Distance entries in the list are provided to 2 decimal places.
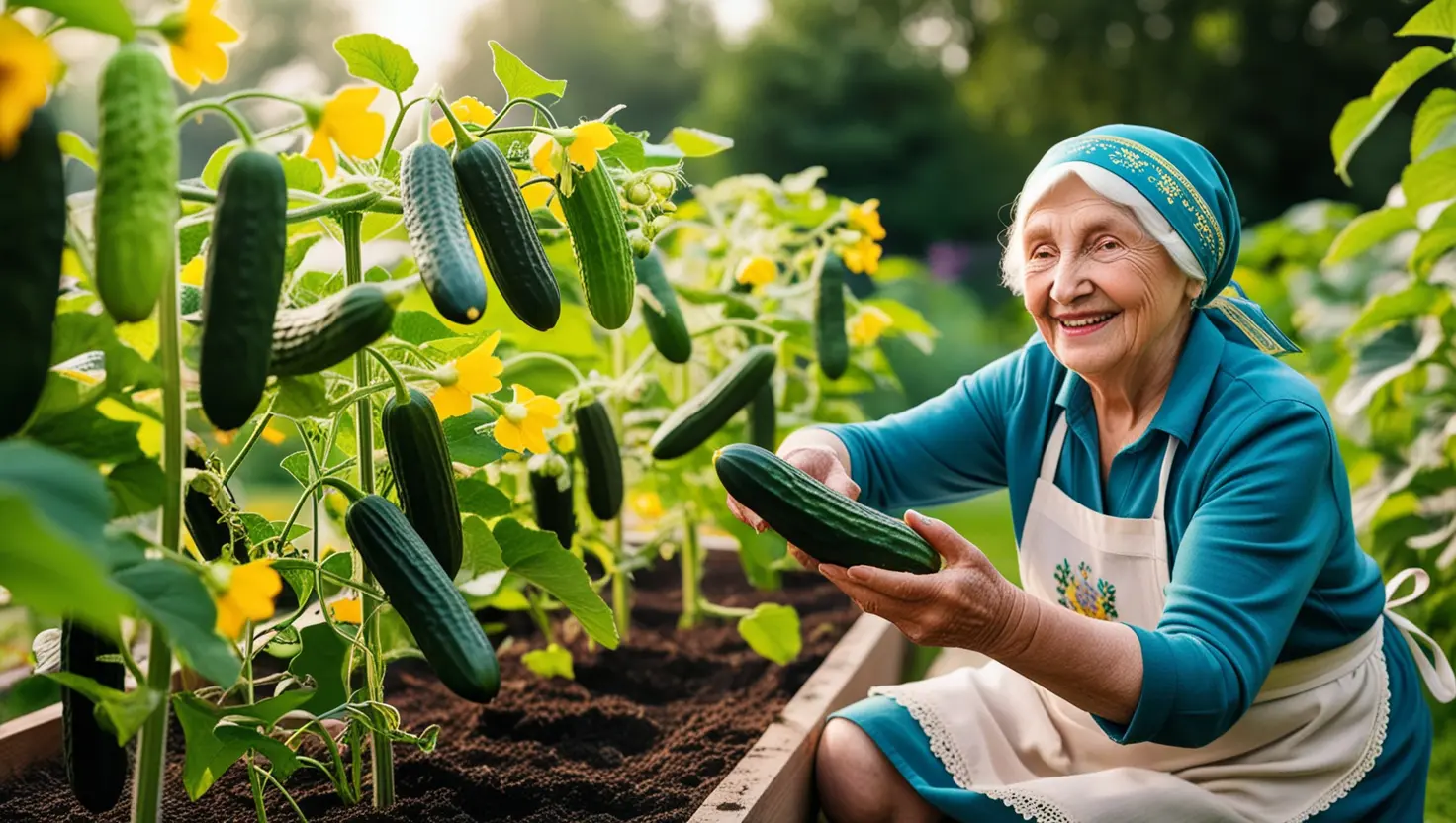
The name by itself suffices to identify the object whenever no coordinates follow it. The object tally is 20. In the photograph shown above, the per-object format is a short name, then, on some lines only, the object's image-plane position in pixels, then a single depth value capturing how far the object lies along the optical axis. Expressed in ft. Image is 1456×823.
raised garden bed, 5.89
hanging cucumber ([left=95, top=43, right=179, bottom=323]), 3.23
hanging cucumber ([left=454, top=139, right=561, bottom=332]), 4.40
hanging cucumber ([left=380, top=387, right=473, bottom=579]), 4.37
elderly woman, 4.99
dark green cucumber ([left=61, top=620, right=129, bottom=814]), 4.24
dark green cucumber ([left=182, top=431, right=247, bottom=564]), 4.90
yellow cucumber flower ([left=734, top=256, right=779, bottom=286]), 8.10
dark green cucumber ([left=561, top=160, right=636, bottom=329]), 4.96
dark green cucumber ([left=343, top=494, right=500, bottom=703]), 4.20
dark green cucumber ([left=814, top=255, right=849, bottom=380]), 8.36
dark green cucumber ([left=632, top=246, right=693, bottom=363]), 7.31
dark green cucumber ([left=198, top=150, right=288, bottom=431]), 3.49
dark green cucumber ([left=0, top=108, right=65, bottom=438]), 3.14
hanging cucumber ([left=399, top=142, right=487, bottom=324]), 3.93
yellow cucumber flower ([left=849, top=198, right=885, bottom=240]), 8.76
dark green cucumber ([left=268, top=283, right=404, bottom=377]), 3.71
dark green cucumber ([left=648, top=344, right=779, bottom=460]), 7.19
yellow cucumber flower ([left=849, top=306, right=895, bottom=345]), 8.73
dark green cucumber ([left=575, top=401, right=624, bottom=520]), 6.99
